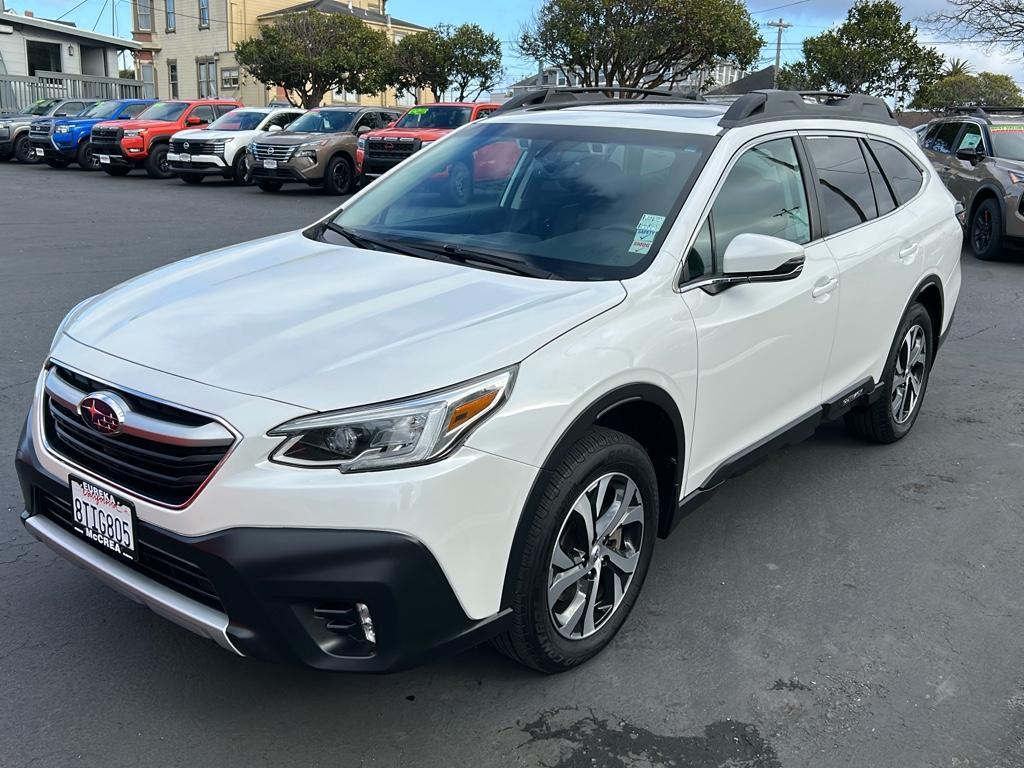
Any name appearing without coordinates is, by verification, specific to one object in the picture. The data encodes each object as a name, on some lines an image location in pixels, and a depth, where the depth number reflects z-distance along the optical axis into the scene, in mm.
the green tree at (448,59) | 38875
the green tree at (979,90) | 65750
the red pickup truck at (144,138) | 21703
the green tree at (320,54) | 39031
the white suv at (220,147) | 20250
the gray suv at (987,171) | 11539
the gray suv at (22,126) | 26000
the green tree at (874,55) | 42625
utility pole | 70688
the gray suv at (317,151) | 18531
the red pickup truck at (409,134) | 18281
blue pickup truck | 23812
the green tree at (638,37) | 34688
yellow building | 47500
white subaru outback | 2488
